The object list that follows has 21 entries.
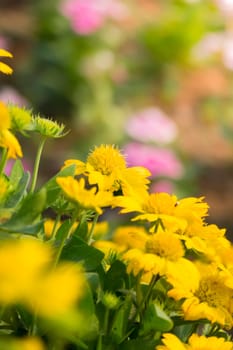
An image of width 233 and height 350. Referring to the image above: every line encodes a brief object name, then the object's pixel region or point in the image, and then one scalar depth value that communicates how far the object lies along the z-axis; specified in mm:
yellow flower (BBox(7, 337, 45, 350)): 1078
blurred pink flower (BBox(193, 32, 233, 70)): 4902
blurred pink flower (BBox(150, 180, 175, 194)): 4010
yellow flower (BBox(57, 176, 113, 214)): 1255
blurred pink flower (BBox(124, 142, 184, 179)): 3789
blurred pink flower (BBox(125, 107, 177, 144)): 4090
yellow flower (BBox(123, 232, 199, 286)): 1283
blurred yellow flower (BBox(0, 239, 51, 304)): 1034
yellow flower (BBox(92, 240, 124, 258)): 1408
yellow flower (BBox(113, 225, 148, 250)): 1317
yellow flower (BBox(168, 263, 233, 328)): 1307
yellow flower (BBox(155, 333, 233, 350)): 1281
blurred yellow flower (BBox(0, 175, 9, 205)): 1268
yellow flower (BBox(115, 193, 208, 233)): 1312
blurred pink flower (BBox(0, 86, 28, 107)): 4169
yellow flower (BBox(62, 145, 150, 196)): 1334
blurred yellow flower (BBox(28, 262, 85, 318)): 1035
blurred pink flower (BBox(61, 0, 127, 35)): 4634
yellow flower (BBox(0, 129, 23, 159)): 1225
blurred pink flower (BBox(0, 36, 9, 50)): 4538
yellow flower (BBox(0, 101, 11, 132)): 1220
